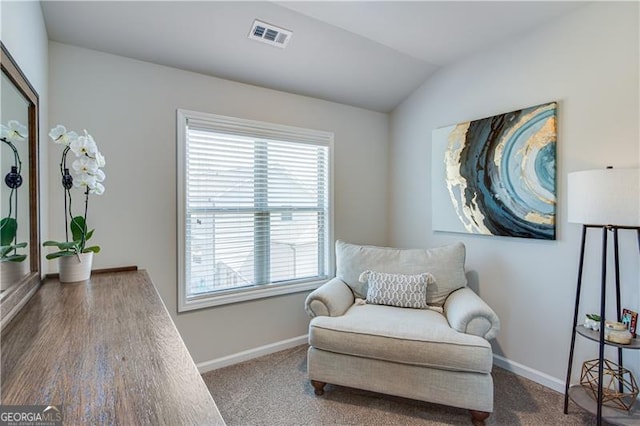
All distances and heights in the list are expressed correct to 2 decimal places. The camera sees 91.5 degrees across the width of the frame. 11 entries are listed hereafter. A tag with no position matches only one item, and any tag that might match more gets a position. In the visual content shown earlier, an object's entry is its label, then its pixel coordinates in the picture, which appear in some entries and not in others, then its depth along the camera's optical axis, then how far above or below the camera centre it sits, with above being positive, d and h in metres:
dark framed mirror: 1.06 +0.07
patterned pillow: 2.32 -0.60
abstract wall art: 2.17 +0.28
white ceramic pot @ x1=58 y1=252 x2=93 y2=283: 1.54 -0.30
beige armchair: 1.78 -0.75
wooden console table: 0.62 -0.39
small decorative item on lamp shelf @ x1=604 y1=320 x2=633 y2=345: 1.67 -0.66
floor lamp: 1.58 +0.04
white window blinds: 2.35 +0.00
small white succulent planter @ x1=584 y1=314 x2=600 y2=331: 1.82 -0.65
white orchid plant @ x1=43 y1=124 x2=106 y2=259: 1.44 +0.17
